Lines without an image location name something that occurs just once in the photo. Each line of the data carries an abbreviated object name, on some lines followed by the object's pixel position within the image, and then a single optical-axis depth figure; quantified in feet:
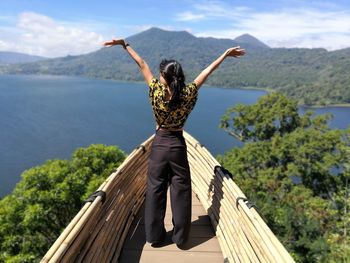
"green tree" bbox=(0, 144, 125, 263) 39.24
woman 10.91
